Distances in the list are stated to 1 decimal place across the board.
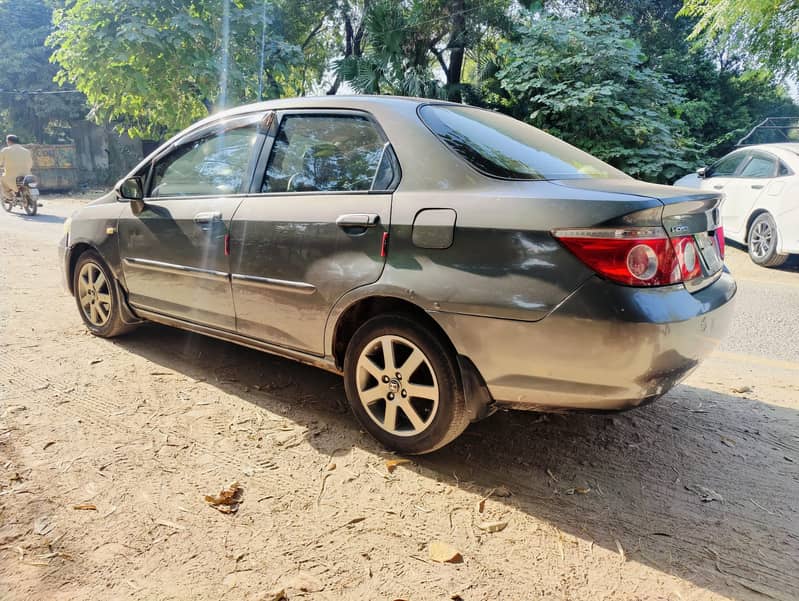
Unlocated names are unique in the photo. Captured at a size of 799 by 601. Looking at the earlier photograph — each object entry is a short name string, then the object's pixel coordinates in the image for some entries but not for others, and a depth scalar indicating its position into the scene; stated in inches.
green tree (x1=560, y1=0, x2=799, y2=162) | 653.3
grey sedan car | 85.4
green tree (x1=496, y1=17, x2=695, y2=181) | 497.0
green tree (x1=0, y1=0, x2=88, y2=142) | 1013.8
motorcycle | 533.3
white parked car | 280.8
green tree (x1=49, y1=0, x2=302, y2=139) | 539.8
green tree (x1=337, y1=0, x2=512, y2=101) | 613.0
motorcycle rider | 543.2
